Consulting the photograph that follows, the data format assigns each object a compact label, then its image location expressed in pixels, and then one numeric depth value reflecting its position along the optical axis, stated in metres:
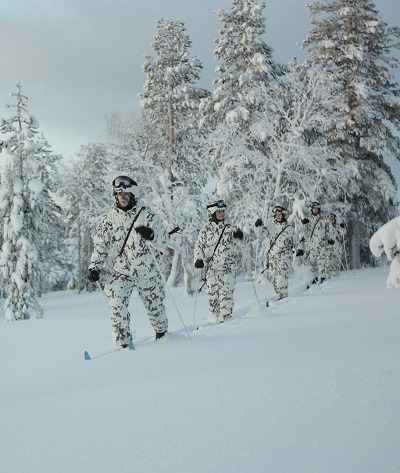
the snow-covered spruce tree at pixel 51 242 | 21.25
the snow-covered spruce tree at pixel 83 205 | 35.62
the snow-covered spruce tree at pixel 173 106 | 26.58
